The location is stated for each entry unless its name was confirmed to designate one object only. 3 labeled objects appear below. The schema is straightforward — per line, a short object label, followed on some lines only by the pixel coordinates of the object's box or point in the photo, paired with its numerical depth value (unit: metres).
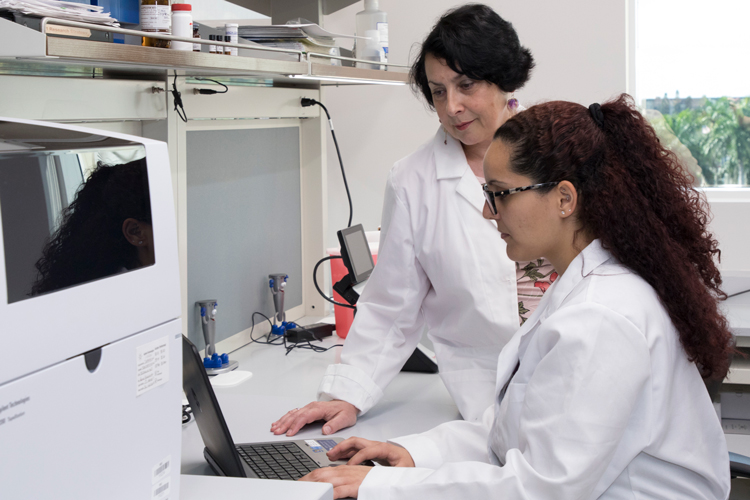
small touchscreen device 1.85
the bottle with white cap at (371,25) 2.27
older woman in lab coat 1.41
